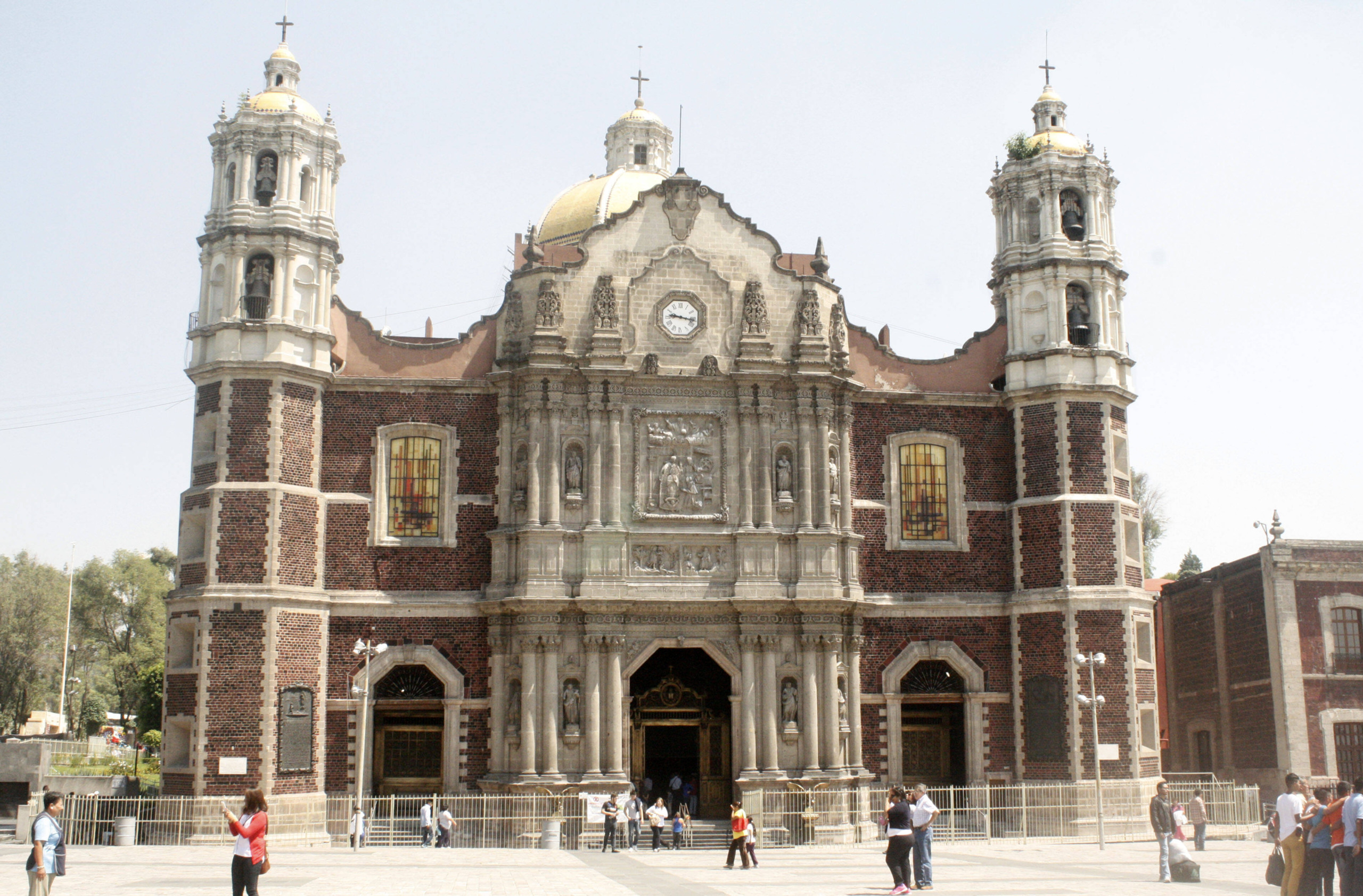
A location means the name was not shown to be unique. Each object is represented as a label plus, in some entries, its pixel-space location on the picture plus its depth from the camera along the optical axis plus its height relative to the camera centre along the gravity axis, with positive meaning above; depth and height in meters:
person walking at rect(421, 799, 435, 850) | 33.69 -2.58
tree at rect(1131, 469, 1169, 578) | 68.19 +8.83
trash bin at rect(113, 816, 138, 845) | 33.12 -2.59
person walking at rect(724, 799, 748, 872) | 27.91 -2.22
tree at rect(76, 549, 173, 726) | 76.75 +5.57
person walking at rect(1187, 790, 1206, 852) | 32.38 -2.43
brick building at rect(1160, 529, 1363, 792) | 40.34 +1.29
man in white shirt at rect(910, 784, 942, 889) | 22.38 -1.98
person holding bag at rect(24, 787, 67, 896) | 17.03 -1.57
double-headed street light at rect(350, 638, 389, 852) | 31.33 +0.14
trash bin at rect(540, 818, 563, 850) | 33.78 -2.77
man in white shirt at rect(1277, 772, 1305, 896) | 16.97 -1.49
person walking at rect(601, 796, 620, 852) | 32.81 -2.41
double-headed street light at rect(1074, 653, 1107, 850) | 33.53 +0.25
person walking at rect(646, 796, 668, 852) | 33.41 -2.37
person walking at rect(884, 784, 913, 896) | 21.58 -1.88
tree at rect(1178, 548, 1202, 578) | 71.81 +7.13
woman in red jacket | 15.71 -1.41
